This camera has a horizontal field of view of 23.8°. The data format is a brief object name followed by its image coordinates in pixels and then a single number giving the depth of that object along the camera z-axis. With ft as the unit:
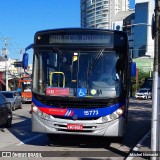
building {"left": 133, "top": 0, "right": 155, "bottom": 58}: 369.09
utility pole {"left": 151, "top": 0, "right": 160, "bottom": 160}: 26.61
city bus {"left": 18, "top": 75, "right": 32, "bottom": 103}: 132.46
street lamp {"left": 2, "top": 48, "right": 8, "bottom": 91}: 195.11
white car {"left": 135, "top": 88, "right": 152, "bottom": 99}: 198.38
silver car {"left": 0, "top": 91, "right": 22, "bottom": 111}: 96.53
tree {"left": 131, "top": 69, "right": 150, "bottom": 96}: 294.25
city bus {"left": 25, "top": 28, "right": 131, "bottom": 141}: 32.73
